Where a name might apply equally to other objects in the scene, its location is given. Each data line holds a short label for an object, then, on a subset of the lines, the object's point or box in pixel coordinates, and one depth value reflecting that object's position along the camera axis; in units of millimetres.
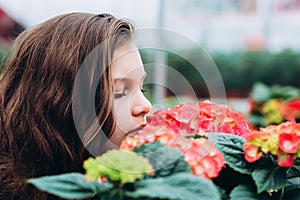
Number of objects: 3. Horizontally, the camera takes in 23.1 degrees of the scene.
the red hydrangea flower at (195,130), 920
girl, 1094
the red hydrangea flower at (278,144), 960
